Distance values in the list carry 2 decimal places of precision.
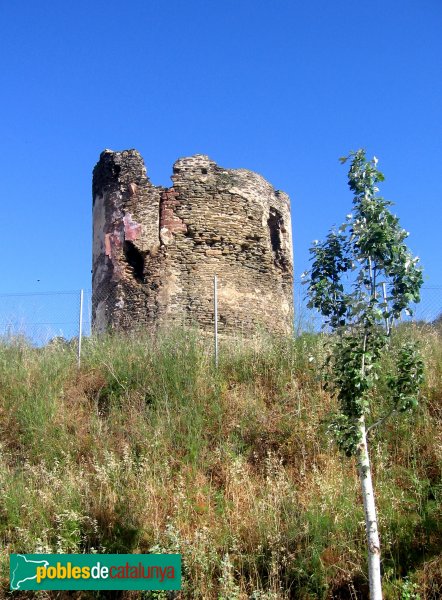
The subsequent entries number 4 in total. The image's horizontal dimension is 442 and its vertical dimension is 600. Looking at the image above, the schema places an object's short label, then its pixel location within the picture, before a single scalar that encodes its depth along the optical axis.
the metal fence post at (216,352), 8.39
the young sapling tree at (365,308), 4.90
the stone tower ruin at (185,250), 11.51
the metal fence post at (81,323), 9.14
